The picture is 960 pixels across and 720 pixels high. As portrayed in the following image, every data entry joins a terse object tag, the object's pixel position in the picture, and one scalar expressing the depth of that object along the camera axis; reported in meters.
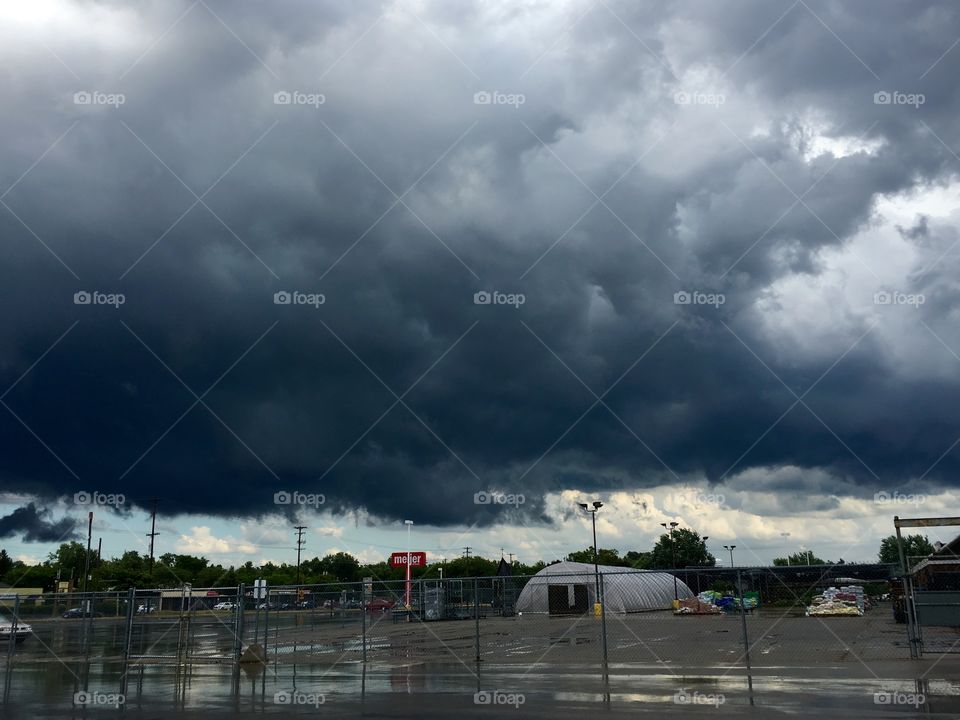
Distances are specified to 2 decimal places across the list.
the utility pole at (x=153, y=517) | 93.44
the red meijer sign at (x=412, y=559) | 61.85
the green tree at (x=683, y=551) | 121.56
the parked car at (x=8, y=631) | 35.41
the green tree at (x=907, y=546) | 95.69
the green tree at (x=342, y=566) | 151.45
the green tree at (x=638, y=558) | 129.57
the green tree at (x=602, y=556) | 150.64
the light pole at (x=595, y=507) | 47.66
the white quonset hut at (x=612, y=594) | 57.84
